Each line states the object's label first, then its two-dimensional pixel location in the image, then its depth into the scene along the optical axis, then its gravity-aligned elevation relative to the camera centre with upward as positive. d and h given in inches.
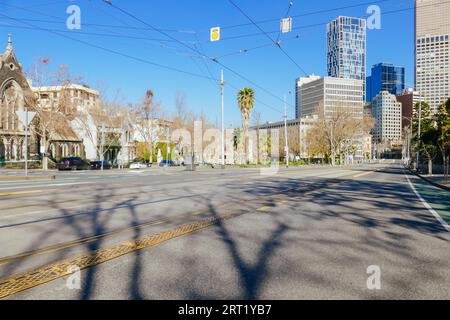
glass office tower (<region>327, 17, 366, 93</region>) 1992.1 +1015.9
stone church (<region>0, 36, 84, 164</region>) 1904.5 +197.2
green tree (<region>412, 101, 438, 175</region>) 1464.1 +80.4
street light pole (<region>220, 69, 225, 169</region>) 1589.6 +311.0
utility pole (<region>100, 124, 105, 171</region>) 1680.4 +115.6
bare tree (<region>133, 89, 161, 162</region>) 2159.2 +247.9
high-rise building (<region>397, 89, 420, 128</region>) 3686.8 +583.2
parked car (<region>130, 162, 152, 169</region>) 2052.2 -56.5
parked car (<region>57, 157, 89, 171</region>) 1640.3 -31.2
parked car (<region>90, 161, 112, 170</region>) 1808.7 -44.6
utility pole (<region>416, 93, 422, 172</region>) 1693.8 +35.3
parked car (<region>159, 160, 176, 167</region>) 2327.5 -50.4
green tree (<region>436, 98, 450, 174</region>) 1083.3 +80.4
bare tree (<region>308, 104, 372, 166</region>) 3041.8 +260.4
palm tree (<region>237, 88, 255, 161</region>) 2233.0 +334.4
